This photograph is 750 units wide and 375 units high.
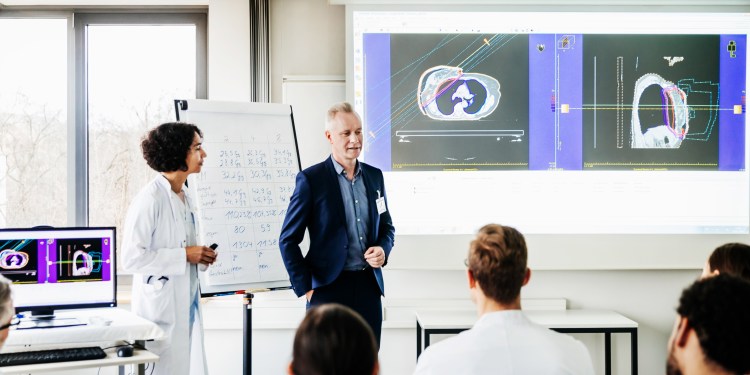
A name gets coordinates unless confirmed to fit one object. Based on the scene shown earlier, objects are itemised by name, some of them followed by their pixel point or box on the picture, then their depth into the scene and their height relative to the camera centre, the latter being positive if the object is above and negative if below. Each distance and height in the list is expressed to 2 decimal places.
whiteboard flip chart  3.46 -0.05
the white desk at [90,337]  2.76 -0.65
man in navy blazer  2.79 -0.22
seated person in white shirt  1.50 -0.36
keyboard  2.66 -0.70
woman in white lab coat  2.96 -0.31
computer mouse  2.83 -0.71
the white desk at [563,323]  3.75 -0.80
